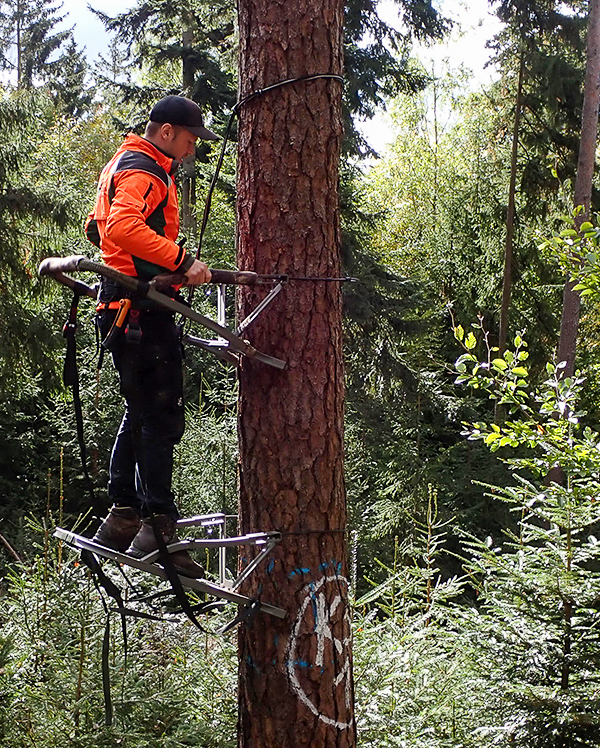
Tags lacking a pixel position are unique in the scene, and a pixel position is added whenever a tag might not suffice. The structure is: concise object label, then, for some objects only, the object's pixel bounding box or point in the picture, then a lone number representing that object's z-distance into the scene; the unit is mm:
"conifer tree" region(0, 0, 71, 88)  30641
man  3180
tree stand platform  3232
